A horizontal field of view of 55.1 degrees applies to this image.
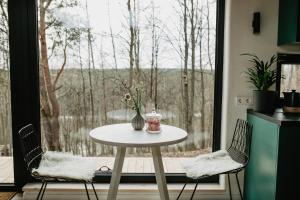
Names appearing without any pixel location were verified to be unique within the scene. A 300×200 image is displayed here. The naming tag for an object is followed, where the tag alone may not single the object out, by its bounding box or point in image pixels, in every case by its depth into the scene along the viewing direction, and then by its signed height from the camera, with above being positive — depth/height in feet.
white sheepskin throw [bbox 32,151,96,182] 6.80 -2.22
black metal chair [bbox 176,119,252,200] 7.40 -1.78
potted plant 7.90 -0.01
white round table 6.56 -1.40
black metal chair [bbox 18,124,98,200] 6.93 -1.86
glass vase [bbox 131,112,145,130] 7.75 -1.14
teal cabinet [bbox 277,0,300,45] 7.60 +1.64
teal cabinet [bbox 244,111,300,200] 6.58 -1.82
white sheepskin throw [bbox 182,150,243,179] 7.07 -2.19
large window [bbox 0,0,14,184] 9.05 -0.94
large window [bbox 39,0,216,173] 9.18 +0.45
